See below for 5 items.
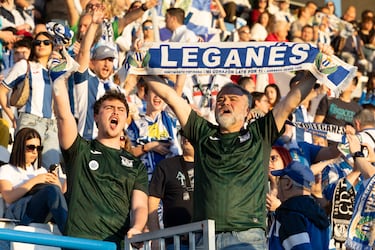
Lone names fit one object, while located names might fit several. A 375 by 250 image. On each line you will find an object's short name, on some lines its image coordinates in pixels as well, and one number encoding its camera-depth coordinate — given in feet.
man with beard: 50.85
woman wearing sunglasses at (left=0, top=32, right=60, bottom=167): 73.18
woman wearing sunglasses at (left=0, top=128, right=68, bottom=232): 56.86
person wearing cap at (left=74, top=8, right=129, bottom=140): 72.29
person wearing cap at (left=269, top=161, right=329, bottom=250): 56.86
